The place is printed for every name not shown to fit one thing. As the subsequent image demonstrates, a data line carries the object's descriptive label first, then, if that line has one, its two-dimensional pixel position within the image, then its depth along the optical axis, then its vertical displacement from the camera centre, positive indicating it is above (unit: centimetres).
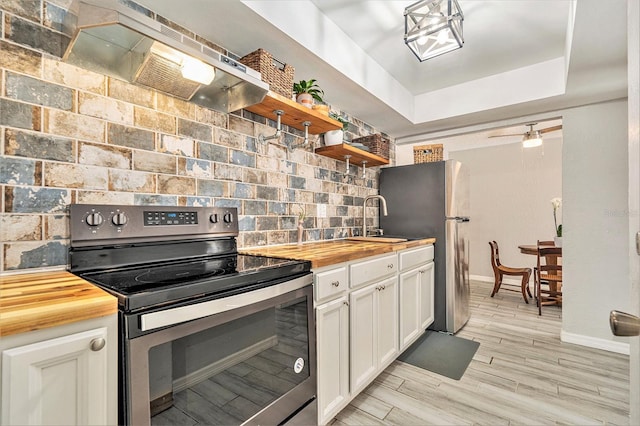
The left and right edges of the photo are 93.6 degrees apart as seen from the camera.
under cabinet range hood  104 +64
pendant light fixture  153 +98
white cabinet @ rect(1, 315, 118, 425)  62 -36
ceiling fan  357 +90
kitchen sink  256 -24
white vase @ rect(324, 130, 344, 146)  235 +59
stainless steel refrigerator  285 -7
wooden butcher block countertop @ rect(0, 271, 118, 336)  63 -21
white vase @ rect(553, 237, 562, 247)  331 -33
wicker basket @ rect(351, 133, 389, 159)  281 +66
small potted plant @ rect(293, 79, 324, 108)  194 +79
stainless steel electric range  83 -34
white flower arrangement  396 +10
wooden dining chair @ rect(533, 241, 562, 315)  354 -82
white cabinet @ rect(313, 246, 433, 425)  148 -65
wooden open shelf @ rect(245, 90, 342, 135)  169 +63
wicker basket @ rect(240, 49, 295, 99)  161 +80
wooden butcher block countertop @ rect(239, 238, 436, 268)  151 -22
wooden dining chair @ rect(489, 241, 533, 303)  392 -81
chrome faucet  281 +0
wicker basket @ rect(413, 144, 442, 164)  326 +65
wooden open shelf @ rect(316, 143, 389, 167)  236 +50
